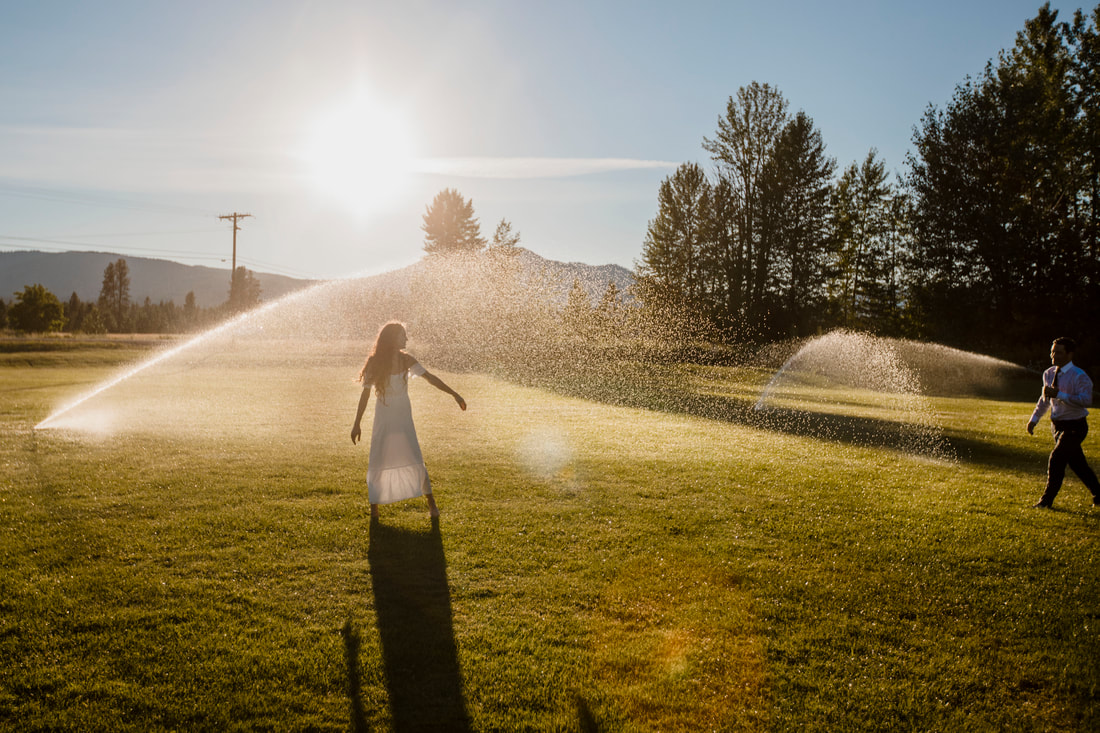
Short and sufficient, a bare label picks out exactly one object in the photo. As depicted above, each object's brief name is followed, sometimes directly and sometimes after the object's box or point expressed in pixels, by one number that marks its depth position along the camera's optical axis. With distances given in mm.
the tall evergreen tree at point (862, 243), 51250
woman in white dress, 7867
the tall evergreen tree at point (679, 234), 50791
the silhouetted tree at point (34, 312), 84125
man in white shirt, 8930
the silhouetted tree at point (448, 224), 69562
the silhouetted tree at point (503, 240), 66500
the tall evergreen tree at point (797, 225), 43719
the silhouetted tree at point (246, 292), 66500
